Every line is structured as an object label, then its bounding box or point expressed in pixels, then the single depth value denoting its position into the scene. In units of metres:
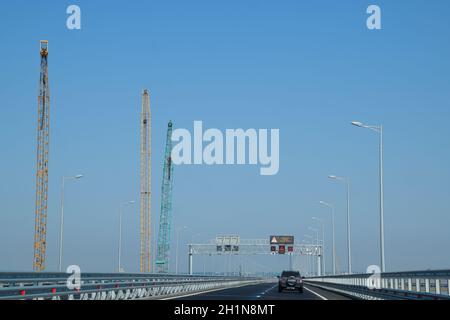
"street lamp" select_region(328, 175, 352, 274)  72.69
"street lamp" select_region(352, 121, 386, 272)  47.35
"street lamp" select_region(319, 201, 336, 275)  89.73
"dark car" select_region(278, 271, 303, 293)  63.16
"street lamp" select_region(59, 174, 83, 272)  62.34
